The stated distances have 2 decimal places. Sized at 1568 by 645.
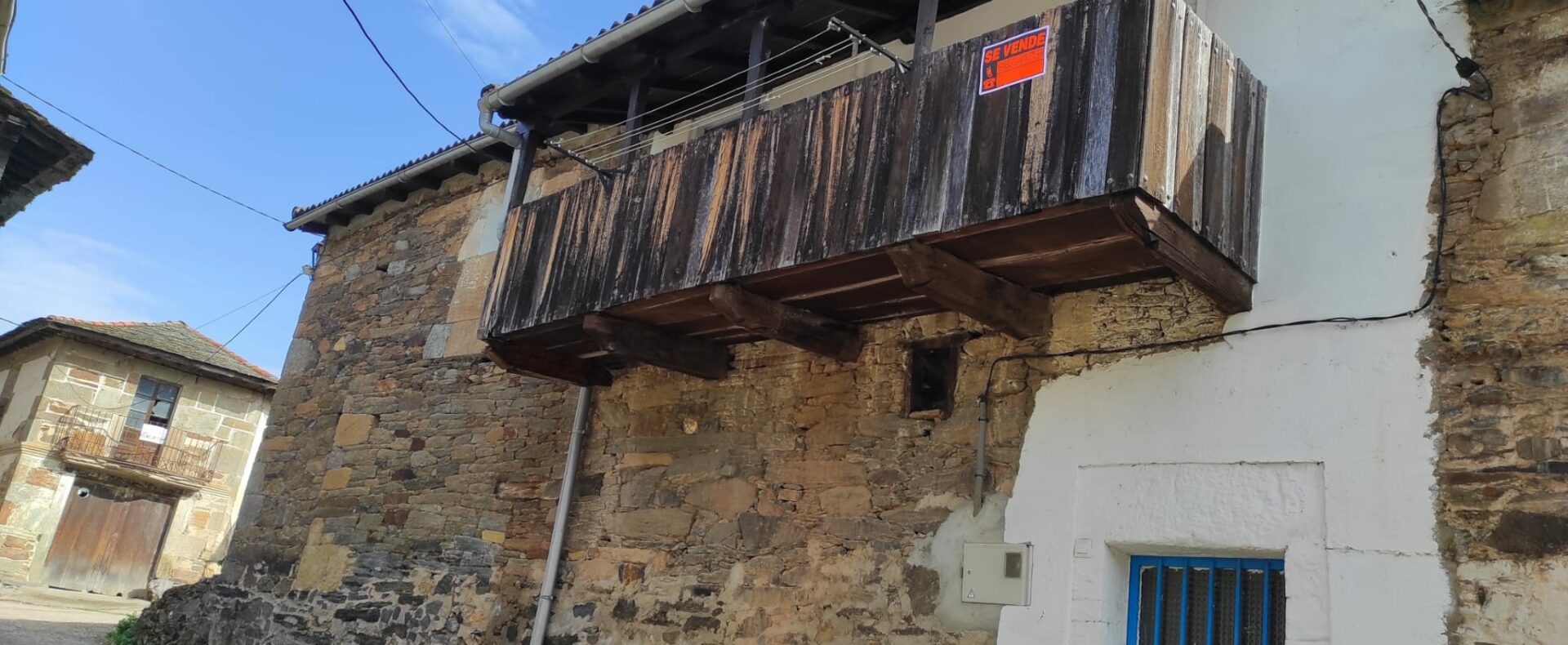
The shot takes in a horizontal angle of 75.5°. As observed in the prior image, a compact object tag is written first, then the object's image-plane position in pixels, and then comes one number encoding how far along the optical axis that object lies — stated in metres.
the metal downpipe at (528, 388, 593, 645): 6.46
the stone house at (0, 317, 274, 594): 17.98
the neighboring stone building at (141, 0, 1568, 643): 3.63
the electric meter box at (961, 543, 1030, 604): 4.39
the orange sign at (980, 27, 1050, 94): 4.16
